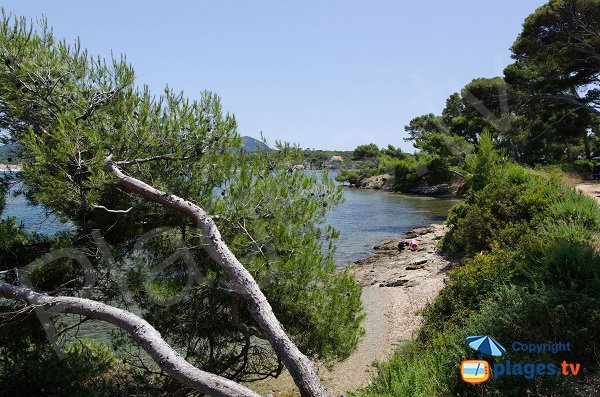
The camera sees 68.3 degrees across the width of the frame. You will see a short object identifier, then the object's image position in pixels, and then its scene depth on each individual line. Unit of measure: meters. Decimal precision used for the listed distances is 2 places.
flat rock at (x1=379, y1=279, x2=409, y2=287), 16.80
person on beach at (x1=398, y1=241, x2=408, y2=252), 23.38
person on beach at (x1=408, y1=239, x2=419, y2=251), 22.38
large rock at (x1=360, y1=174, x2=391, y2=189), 69.38
